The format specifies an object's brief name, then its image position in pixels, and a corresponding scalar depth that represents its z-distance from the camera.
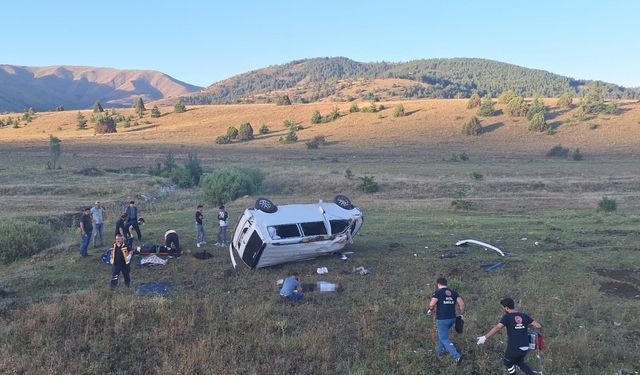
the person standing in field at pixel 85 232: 16.25
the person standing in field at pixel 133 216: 17.80
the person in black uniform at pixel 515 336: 7.42
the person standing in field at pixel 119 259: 12.14
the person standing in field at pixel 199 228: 17.66
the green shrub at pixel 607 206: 25.30
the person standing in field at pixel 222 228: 17.62
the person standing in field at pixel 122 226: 16.33
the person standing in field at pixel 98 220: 17.59
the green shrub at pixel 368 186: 35.06
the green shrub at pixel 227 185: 32.53
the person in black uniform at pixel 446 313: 8.28
